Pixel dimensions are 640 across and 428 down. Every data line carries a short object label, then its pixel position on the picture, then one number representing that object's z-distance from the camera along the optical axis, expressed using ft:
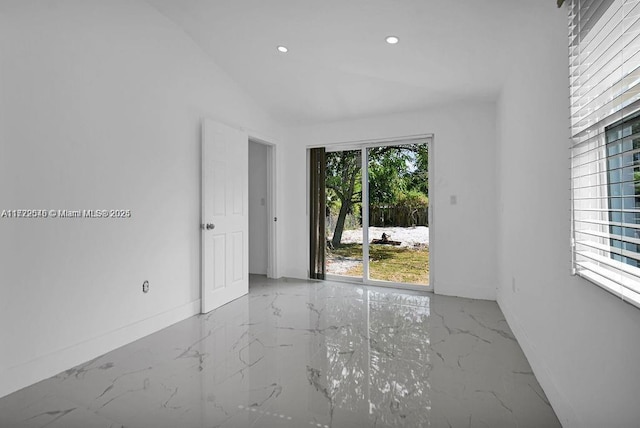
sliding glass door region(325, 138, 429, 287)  14.61
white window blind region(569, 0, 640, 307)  3.77
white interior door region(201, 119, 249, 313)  11.68
